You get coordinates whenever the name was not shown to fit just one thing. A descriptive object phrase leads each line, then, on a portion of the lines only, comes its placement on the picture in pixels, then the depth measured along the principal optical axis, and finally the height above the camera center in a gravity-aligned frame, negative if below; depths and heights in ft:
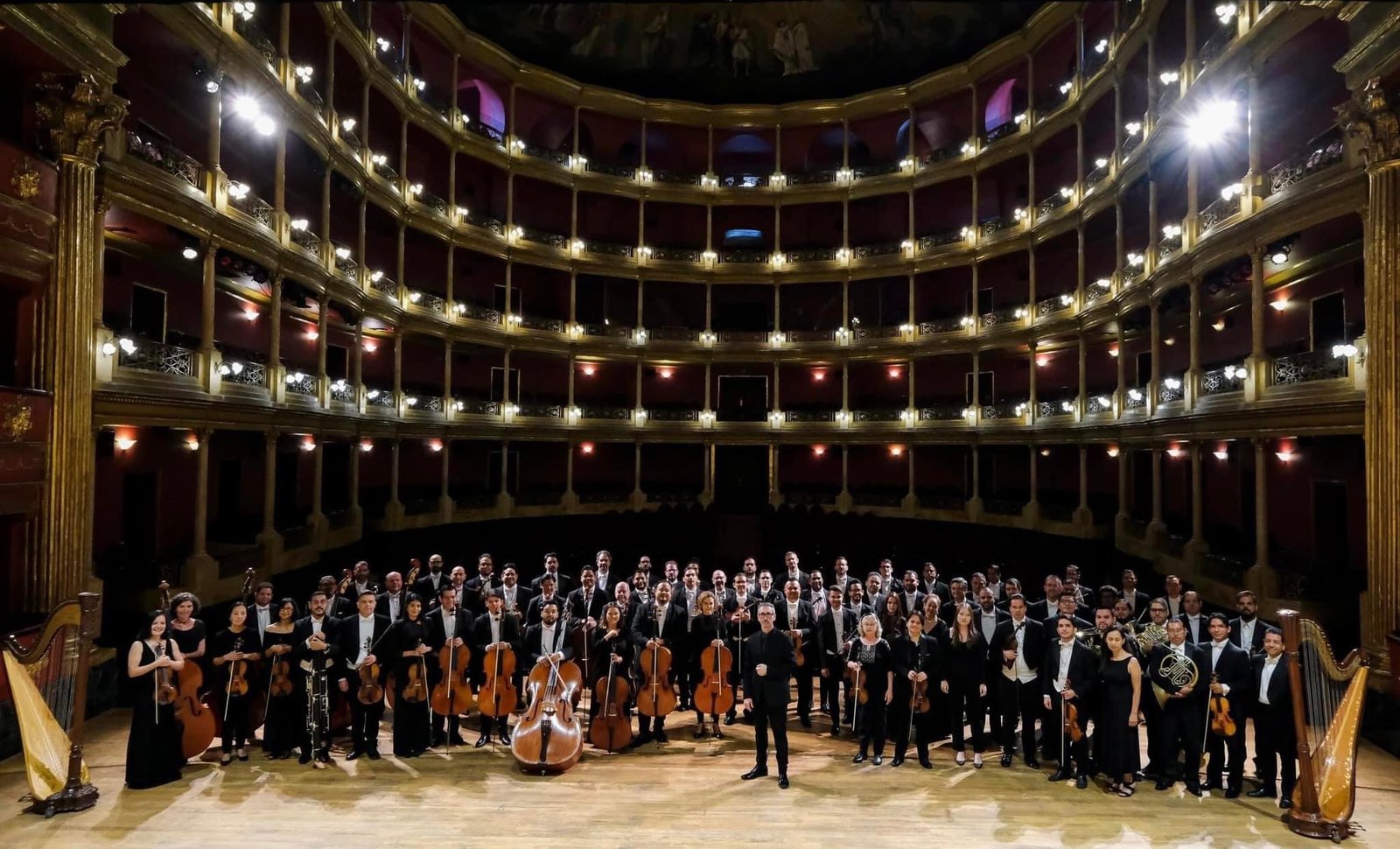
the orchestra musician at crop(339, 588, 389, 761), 26.96 -7.80
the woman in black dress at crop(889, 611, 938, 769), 26.86 -8.10
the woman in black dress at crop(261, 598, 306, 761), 26.68 -9.48
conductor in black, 25.72 -8.27
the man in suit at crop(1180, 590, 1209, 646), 29.30 -6.96
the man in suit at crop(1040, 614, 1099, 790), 25.27 -8.14
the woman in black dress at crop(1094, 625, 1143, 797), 24.58 -9.03
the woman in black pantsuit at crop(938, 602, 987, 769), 27.17 -8.50
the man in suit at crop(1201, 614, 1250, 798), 24.29 -7.99
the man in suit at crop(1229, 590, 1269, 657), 27.04 -6.68
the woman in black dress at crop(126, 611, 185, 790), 24.11 -8.86
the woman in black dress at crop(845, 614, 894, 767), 27.25 -8.42
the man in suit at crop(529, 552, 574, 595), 35.01 -6.15
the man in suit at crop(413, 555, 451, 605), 37.35 -6.96
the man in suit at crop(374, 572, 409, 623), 30.17 -6.20
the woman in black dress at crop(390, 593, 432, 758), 27.17 -8.60
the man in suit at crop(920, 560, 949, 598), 35.47 -6.63
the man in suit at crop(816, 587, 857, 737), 30.53 -8.17
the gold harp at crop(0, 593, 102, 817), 21.34 -8.47
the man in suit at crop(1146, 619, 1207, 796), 24.76 -9.13
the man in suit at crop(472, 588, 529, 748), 28.73 -7.30
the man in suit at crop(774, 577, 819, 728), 30.73 -7.69
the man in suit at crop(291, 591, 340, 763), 26.37 -7.35
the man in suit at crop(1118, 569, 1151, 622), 31.70 -6.79
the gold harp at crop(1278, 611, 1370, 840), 21.89 -9.35
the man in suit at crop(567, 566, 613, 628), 32.99 -7.09
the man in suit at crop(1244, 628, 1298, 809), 23.97 -9.01
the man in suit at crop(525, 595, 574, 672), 28.22 -7.37
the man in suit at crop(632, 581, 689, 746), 30.58 -7.36
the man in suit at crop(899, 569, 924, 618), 33.32 -6.93
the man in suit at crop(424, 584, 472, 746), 28.40 -7.19
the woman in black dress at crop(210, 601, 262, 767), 26.20 -8.16
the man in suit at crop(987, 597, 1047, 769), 26.94 -8.57
